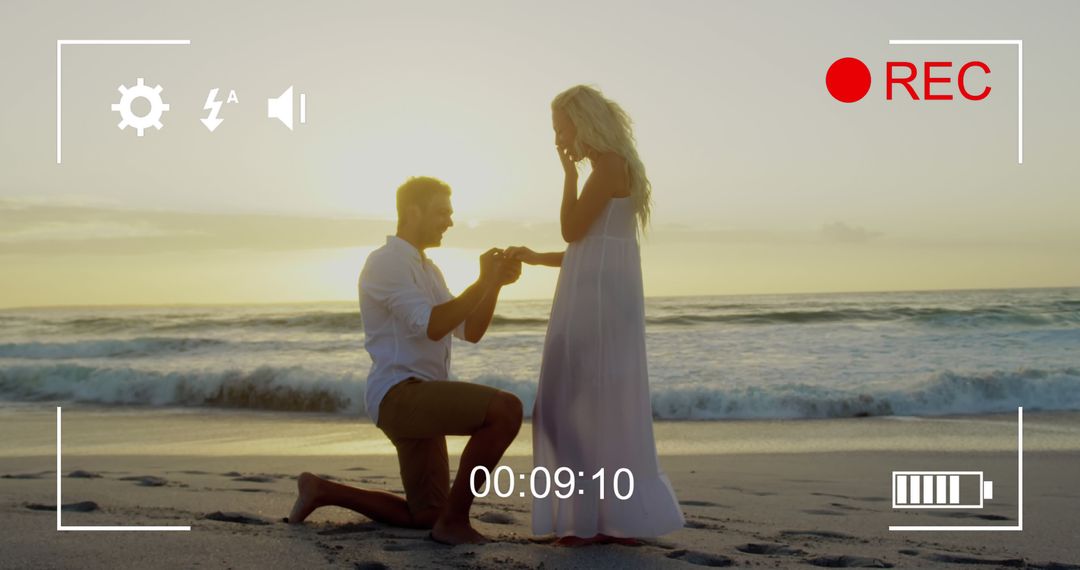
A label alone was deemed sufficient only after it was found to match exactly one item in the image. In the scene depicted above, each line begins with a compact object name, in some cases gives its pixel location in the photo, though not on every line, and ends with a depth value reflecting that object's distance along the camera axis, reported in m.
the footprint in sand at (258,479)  6.41
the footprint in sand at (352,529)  4.46
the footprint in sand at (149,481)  6.12
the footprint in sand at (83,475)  6.36
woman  4.13
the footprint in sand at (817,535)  4.79
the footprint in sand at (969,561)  4.23
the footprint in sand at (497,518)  4.97
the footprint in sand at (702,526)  4.88
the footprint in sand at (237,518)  4.80
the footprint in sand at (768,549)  4.31
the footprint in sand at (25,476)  6.34
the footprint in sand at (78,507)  5.06
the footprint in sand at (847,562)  4.09
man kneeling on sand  4.13
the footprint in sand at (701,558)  4.03
